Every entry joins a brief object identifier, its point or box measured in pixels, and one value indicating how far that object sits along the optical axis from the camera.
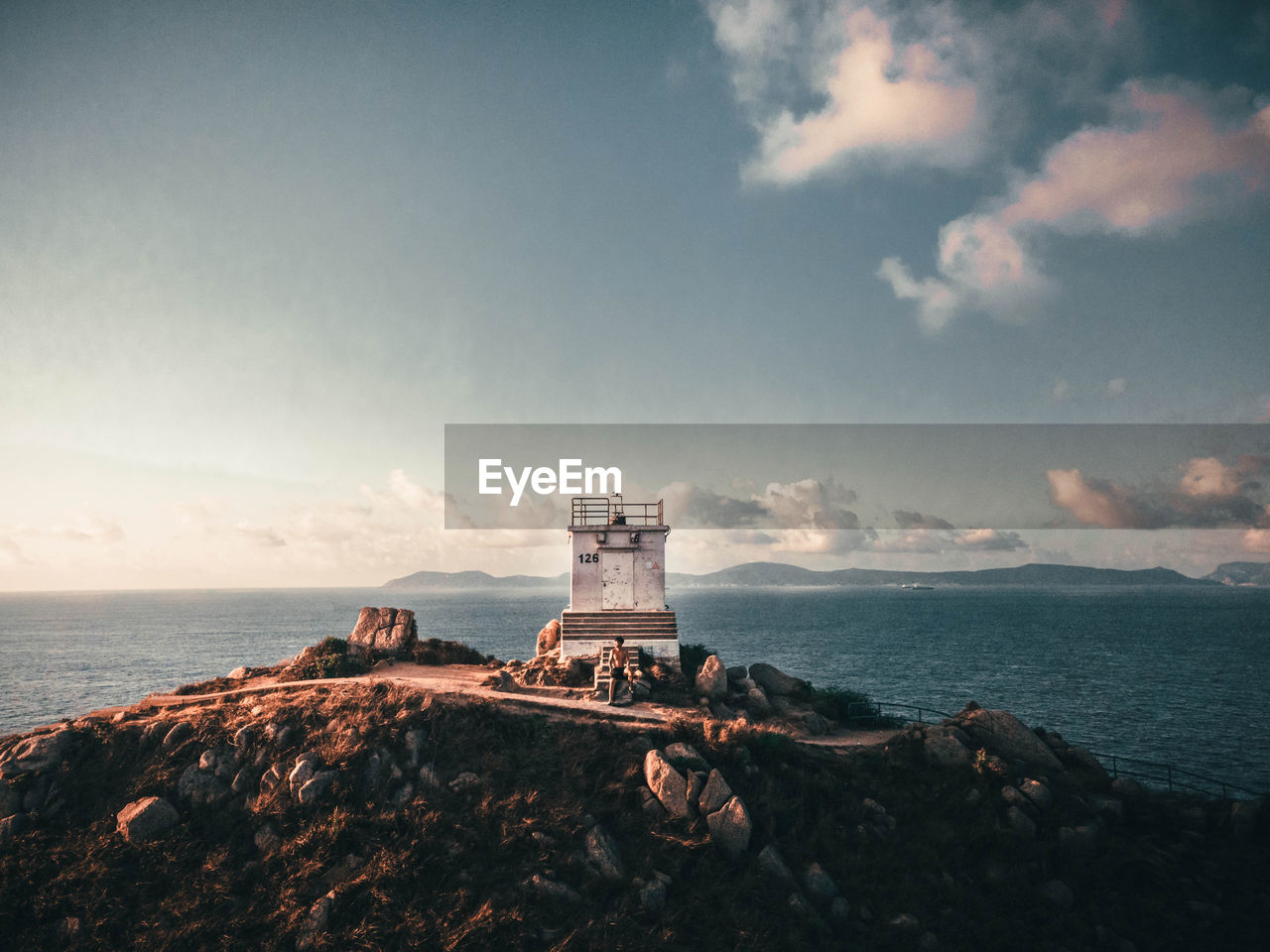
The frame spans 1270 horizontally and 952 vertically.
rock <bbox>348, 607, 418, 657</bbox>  36.56
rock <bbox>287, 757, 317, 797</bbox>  21.81
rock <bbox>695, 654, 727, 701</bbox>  29.62
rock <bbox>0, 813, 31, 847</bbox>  20.45
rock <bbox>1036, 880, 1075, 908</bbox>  19.42
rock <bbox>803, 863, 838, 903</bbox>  19.56
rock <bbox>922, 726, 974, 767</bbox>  24.70
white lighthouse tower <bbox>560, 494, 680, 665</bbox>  34.41
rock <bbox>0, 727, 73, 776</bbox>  22.86
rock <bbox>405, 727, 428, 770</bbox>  23.13
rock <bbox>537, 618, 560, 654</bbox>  35.97
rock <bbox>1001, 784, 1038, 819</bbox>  22.50
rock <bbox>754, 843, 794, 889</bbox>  19.84
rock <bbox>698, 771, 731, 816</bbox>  21.44
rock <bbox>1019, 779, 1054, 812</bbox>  22.78
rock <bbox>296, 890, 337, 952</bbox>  17.42
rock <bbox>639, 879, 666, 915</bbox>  18.64
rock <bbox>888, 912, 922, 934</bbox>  18.55
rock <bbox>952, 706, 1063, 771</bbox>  25.92
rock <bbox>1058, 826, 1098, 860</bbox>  21.08
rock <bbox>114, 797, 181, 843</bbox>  20.62
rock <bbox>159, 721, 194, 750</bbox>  24.17
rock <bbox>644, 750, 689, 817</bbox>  21.55
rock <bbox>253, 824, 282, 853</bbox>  20.21
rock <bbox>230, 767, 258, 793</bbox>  22.33
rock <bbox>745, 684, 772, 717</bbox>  29.53
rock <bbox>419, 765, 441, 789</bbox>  22.28
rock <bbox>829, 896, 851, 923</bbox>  19.02
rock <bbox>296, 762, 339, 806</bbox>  21.41
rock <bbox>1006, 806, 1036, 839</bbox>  21.70
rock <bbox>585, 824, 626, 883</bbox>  19.48
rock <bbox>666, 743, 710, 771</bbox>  22.95
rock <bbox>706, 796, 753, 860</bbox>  20.47
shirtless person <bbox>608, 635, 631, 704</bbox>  29.77
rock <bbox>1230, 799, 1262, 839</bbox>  22.25
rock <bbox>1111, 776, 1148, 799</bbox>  24.23
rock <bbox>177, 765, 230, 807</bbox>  22.03
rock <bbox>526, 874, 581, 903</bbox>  18.69
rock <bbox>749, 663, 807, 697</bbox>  32.91
